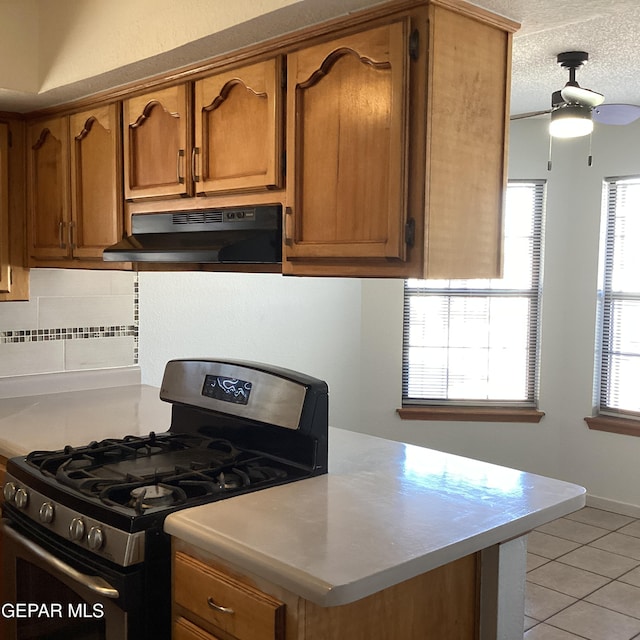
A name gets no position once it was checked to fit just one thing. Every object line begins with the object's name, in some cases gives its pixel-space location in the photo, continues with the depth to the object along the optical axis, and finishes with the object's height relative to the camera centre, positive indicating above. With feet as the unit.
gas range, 5.52 -1.80
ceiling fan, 8.63 +2.08
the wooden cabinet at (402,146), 5.71 +1.04
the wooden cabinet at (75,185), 8.84 +1.06
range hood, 6.88 +0.34
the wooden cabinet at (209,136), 6.86 +1.37
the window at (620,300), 14.37 -0.50
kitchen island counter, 4.63 -1.83
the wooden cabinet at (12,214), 9.82 +0.73
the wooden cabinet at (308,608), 4.75 -2.33
